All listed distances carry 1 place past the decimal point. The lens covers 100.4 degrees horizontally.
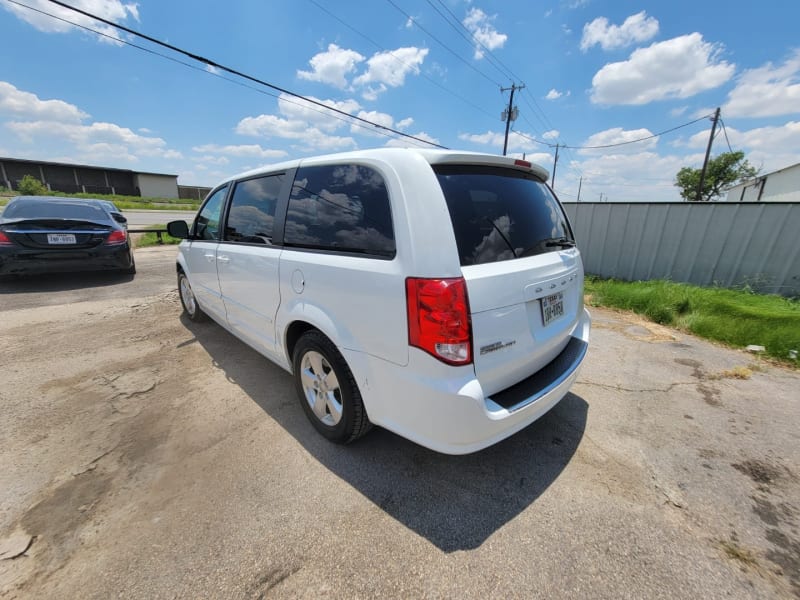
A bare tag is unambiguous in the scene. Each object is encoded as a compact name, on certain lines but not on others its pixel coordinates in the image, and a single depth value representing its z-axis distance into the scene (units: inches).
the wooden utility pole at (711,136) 824.3
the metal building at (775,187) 838.5
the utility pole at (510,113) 819.4
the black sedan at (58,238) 212.7
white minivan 61.1
